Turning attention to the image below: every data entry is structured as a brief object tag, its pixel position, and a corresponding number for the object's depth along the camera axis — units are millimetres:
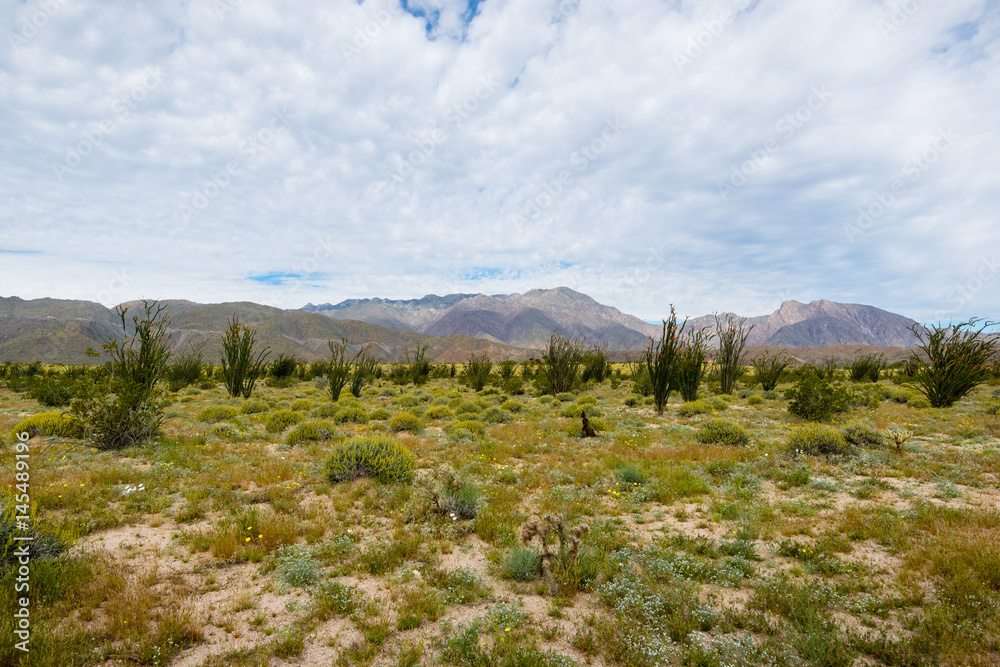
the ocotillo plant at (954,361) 16609
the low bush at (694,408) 16906
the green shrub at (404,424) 13894
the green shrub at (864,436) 10812
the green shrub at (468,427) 13224
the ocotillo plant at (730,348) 22875
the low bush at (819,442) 10289
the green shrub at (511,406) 18656
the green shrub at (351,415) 15070
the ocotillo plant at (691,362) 18531
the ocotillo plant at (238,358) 19938
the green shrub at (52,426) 11047
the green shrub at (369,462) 8648
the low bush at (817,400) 15305
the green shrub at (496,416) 15804
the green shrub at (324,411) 15750
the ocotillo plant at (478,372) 27859
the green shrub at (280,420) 13156
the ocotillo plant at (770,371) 25531
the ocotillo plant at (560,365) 24172
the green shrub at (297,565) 4953
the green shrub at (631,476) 8602
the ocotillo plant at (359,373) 22827
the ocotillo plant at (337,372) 21594
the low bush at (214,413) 14578
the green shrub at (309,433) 11828
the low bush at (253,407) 16623
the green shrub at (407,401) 19584
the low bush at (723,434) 11625
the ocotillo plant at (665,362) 17562
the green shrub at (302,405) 17047
